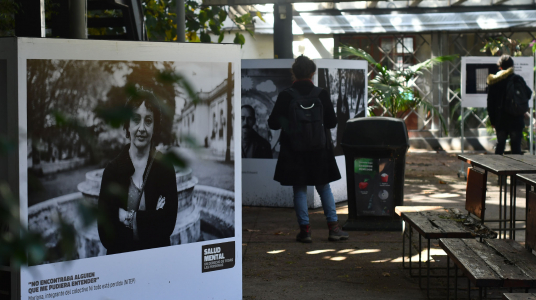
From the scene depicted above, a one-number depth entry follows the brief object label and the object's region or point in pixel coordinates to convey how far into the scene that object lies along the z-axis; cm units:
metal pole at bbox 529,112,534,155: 1047
